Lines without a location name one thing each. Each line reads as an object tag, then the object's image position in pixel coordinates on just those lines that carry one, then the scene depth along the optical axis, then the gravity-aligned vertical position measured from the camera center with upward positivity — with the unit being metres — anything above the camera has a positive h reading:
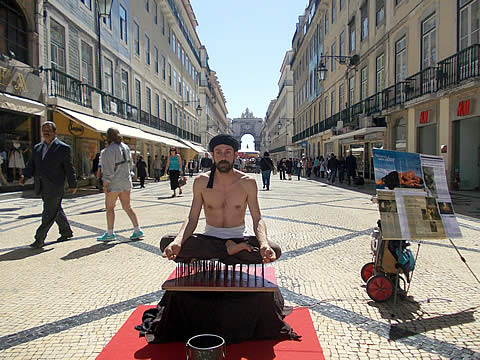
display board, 2.86 -0.27
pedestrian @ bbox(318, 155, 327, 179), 25.02 -0.06
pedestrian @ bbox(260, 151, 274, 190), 14.67 -0.05
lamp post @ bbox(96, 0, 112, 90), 13.73 +6.10
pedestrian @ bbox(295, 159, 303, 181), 22.82 -0.10
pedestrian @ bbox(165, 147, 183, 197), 11.51 -0.03
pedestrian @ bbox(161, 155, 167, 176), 23.58 +0.34
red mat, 2.13 -1.09
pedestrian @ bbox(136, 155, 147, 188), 16.41 -0.12
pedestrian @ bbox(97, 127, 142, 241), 5.12 -0.12
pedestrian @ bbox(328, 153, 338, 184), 19.32 -0.06
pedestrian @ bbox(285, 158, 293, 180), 23.78 -0.03
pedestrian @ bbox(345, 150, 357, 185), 16.69 -0.06
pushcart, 2.94 -0.85
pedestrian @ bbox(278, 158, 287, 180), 23.98 -0.09
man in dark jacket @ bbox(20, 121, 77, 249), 4.84 -0.04
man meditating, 2.45 -0.26
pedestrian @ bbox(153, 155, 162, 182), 21.38 -0.05
